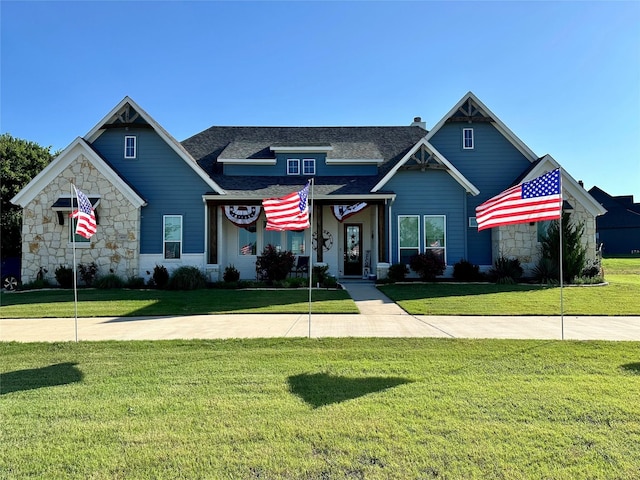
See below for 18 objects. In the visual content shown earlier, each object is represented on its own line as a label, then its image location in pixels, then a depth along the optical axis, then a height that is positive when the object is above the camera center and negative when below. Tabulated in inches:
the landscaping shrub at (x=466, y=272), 653.3 -32.5
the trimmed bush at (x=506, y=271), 641.6 -30.5
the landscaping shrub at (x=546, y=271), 629.9 -31.4
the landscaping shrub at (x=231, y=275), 634.8 -35.4
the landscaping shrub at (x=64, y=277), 595.8 -35.5
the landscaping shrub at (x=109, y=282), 590.2 -43.2
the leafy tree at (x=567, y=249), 632.4 +5.2
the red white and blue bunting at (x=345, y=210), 650.8 +71.3
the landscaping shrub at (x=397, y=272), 639.1 -31.6
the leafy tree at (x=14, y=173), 843.9 +189.6
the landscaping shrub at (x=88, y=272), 606.2 -28.8
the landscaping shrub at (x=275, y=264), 610.5 -17.1
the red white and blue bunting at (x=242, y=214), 654.5 +65.3
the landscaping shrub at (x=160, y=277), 605.9 -36.6
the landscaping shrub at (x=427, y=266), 633.6 -21.6
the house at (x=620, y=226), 1833.2 +123.5
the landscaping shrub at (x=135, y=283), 599.5 -45.4
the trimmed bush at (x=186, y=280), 584.4 -39.9
